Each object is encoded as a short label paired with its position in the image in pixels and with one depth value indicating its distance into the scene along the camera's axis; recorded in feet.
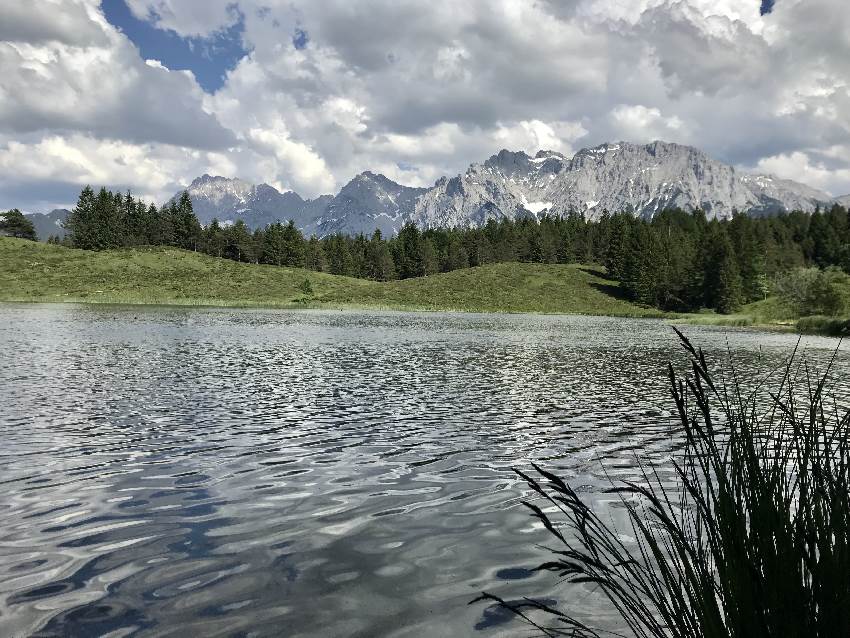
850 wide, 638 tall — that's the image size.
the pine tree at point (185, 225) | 596.29
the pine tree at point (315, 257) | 639.23
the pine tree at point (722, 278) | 419.13
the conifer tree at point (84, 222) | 538.88
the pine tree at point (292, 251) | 607.37
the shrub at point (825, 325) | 211.29
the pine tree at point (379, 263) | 634.43
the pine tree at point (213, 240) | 609.42
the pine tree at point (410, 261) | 631.97
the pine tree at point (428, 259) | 619.67
